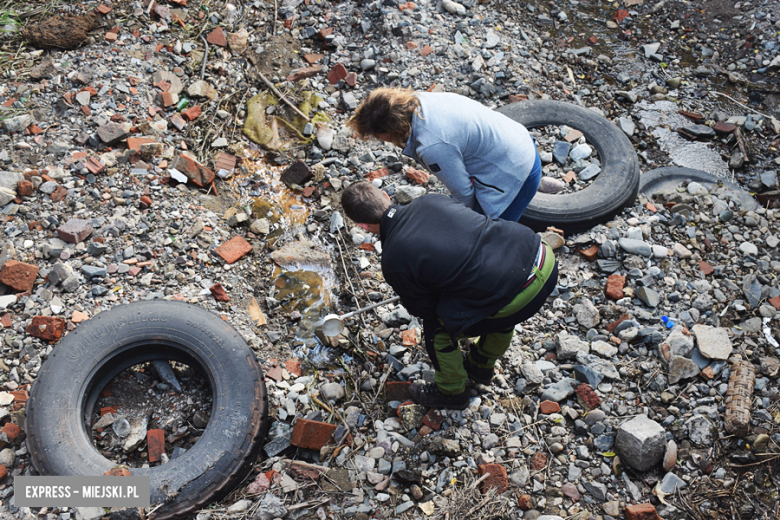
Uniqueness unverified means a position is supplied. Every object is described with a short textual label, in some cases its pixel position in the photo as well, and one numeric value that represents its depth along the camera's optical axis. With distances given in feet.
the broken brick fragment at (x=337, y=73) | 16.26
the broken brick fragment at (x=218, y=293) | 11.39
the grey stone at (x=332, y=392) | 10.18
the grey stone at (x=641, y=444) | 8.44
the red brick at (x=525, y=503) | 8.30
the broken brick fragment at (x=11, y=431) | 9.10
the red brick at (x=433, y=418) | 9.43
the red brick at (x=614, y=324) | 10.75
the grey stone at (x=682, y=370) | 9.68
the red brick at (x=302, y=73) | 16.17
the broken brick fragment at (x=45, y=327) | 10.16
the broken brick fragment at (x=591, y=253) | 12.11
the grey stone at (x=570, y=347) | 10.30
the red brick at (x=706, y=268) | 11.67
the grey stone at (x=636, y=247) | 11.84
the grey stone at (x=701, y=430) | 8.82
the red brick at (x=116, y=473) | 8.31
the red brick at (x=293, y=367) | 10.67
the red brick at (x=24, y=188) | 12.15
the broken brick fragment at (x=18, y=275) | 10.68
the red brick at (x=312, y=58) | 16.89
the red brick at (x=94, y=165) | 12.75
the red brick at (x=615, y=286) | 11.31
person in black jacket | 7.23
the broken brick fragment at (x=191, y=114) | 14.83
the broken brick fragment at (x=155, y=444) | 9.29
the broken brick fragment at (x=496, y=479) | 8.53
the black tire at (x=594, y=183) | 12.34
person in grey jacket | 7.92
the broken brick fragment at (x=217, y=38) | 16.84
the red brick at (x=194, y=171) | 13.34
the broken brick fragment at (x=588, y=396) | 9.53
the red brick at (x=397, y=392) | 10.00
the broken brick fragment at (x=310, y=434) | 9.21
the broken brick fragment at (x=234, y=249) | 12.11
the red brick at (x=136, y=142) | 13.37
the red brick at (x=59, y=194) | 12.26
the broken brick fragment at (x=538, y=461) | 8.84
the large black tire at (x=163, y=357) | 8.41
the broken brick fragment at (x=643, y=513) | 8.00
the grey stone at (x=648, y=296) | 11.00
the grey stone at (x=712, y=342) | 9.80
